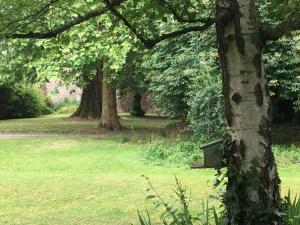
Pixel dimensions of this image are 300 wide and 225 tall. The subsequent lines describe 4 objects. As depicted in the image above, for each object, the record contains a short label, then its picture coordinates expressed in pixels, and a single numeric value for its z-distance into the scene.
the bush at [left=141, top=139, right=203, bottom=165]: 13.75
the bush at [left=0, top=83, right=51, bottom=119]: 36.94
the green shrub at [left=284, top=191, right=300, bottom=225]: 4.28
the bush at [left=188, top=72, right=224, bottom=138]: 15.34
